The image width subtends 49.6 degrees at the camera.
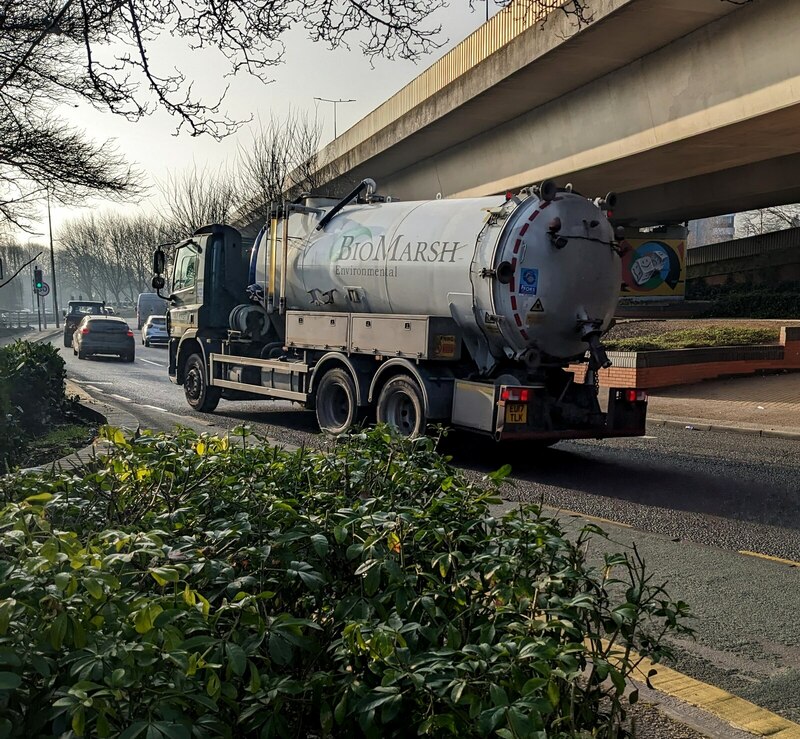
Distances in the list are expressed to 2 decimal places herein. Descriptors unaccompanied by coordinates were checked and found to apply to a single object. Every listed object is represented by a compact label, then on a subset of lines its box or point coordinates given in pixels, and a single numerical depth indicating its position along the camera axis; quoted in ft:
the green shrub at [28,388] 32.58
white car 129.90
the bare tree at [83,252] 329.31
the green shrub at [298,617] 6.88
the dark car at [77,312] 134.51
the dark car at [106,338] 97.45
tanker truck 32.99
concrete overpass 43.78
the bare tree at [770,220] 199.28
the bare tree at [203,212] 142.00
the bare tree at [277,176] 111.98
